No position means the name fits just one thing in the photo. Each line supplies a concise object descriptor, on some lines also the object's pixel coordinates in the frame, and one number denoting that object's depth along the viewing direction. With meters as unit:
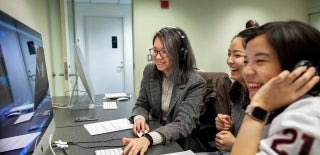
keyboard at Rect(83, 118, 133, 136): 1.37
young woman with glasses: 1.42
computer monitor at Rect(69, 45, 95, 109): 1.77
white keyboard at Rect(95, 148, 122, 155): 1.06
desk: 1.12
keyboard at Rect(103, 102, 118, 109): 2.00
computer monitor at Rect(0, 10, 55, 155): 0.58
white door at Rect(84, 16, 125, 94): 5.54
